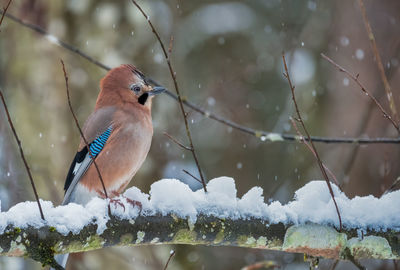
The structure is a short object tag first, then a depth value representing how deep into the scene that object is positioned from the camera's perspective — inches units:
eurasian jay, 336.2
